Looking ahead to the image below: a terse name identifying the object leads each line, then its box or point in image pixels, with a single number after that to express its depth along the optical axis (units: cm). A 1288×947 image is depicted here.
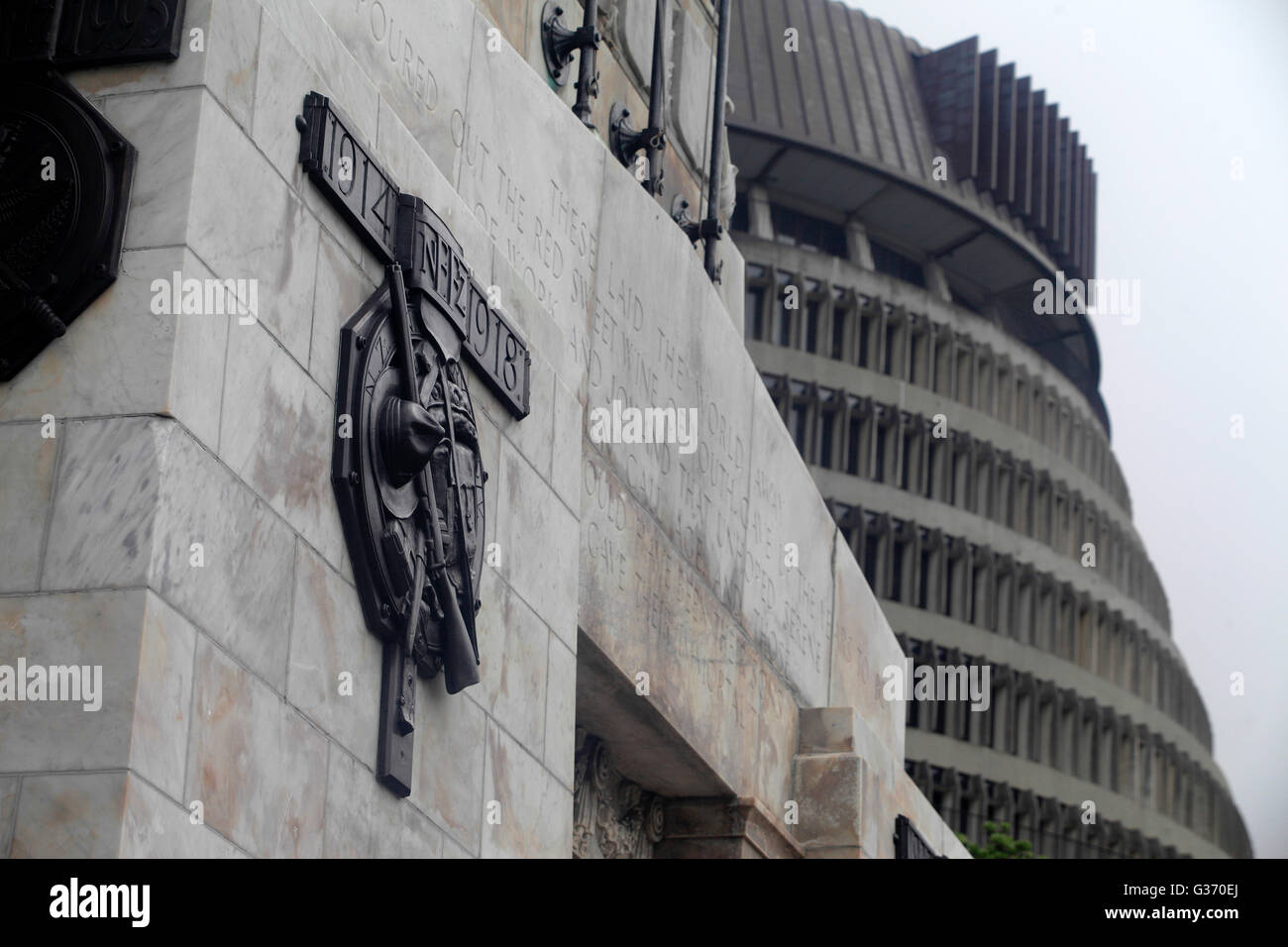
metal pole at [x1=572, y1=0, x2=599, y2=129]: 1337
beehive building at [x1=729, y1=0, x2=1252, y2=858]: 6719
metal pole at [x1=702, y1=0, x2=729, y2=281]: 1560
